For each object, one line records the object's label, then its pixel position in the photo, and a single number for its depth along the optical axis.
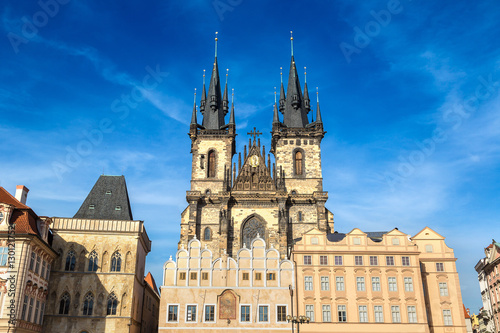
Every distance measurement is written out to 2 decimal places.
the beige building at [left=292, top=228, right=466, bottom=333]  39.12
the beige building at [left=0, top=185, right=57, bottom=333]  33.25
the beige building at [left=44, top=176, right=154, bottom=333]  39.91
